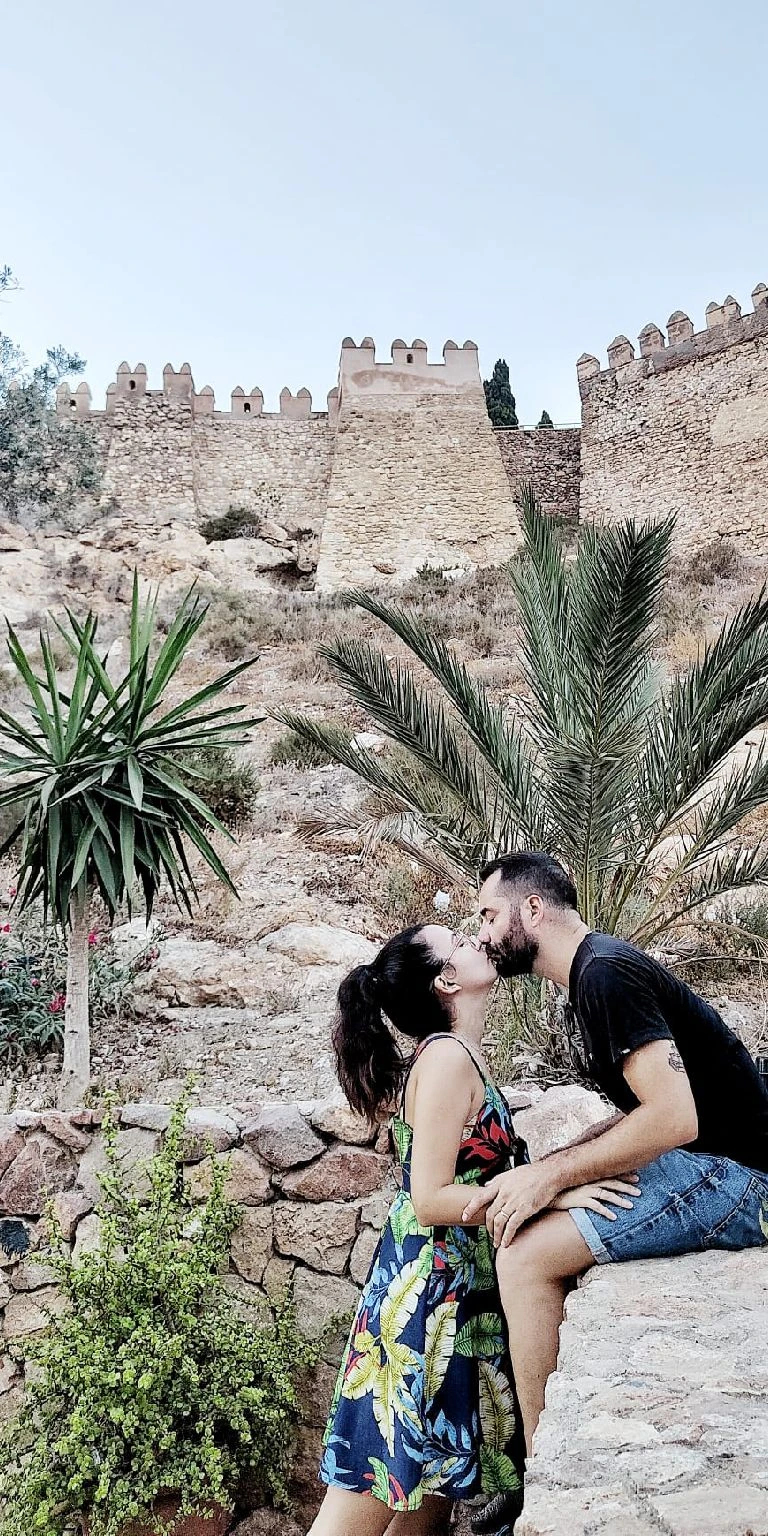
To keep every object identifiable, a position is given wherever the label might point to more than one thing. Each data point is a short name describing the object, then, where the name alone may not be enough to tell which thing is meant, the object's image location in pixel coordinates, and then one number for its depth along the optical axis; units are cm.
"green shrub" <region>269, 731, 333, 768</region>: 991
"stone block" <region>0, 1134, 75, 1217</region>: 381
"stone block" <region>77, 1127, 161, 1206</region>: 381
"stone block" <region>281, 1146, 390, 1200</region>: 377
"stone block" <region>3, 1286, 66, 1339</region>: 374
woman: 224
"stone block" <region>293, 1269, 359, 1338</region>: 367
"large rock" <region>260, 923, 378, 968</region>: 639
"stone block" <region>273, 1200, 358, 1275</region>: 373
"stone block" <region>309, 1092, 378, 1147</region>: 379
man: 192
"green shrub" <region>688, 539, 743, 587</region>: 1646
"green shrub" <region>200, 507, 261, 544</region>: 2266
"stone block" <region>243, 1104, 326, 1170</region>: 380
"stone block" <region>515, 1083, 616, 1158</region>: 356
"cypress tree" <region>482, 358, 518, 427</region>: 2542
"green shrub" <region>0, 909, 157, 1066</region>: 512
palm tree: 427
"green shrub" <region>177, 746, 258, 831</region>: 867
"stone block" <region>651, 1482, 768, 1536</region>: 107
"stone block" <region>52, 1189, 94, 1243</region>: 382
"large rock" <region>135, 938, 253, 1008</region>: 596
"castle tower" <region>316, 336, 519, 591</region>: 2242
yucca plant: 445
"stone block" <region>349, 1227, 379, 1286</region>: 369
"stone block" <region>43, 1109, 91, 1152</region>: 390
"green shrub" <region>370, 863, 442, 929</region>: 713
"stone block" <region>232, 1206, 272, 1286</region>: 374
